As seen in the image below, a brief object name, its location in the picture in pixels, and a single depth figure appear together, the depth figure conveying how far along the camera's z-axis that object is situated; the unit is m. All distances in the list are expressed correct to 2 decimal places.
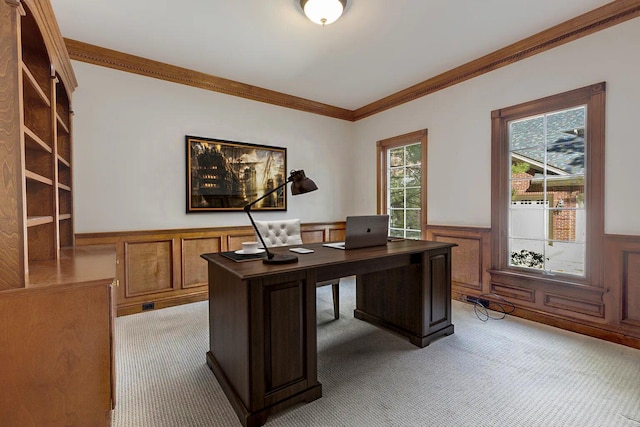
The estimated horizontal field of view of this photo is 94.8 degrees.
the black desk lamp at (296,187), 1.77
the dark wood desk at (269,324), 1.51
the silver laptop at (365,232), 2.26
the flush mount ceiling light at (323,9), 2.16
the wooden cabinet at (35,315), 1.21
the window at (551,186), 2.50
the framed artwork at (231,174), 3.46
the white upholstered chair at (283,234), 2.90
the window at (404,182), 3.94
